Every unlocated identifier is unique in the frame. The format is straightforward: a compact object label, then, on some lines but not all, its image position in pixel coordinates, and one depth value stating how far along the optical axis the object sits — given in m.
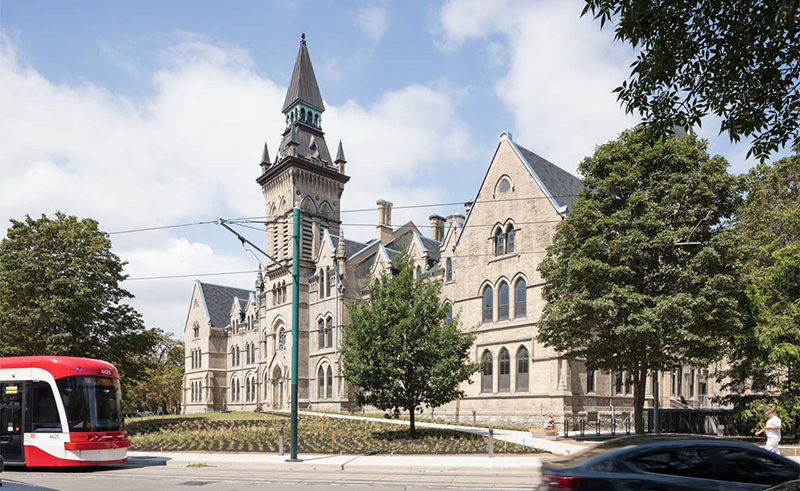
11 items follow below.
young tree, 23.97
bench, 26.55
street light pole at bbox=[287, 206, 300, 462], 20.00
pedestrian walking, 16.33
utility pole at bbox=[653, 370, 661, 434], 25.91
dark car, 7.73
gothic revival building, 33.78
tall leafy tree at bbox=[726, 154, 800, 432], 23.33
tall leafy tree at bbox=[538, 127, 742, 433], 22.45
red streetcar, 17.33
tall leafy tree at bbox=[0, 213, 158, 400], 29.19
